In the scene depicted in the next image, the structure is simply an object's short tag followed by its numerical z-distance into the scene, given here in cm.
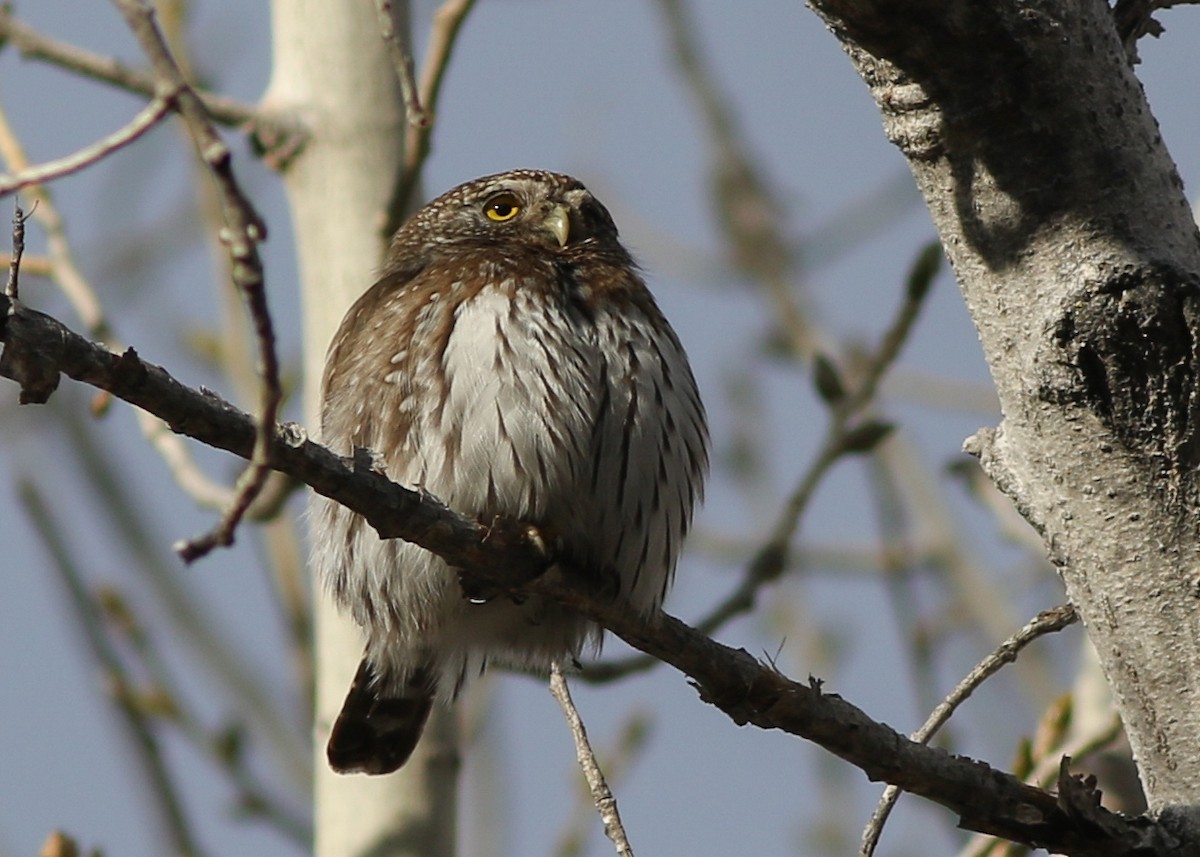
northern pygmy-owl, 768
